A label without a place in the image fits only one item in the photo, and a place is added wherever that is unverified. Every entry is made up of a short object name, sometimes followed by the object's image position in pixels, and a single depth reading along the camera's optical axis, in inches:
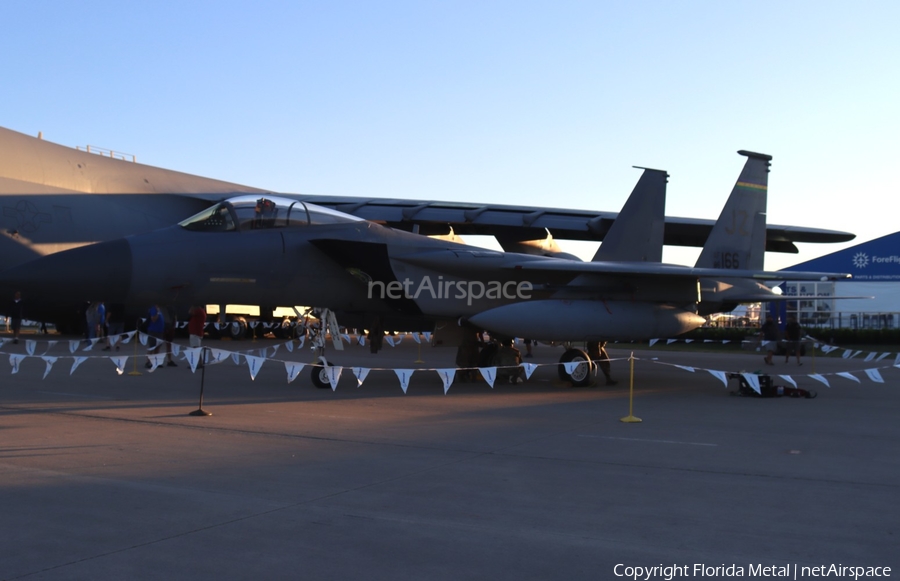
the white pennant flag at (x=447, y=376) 390.7
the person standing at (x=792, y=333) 794.8
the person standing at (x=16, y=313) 764.0
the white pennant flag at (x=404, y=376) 377.8
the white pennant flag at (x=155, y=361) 541.1
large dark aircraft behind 705.6
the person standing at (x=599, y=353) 518.9
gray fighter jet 370.9
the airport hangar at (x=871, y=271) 1571.1
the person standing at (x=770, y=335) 778.8
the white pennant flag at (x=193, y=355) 417.5
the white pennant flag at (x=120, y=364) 492.1
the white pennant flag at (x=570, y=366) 469.2
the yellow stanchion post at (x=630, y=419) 333.9
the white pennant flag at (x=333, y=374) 435.2
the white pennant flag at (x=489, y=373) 396.5
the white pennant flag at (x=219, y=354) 398.4
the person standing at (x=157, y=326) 601.3
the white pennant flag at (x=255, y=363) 399.6
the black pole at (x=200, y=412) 332.2
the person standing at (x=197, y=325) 557.3
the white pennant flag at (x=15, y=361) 455.5
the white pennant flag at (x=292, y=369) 401.1
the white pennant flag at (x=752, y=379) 422.0
